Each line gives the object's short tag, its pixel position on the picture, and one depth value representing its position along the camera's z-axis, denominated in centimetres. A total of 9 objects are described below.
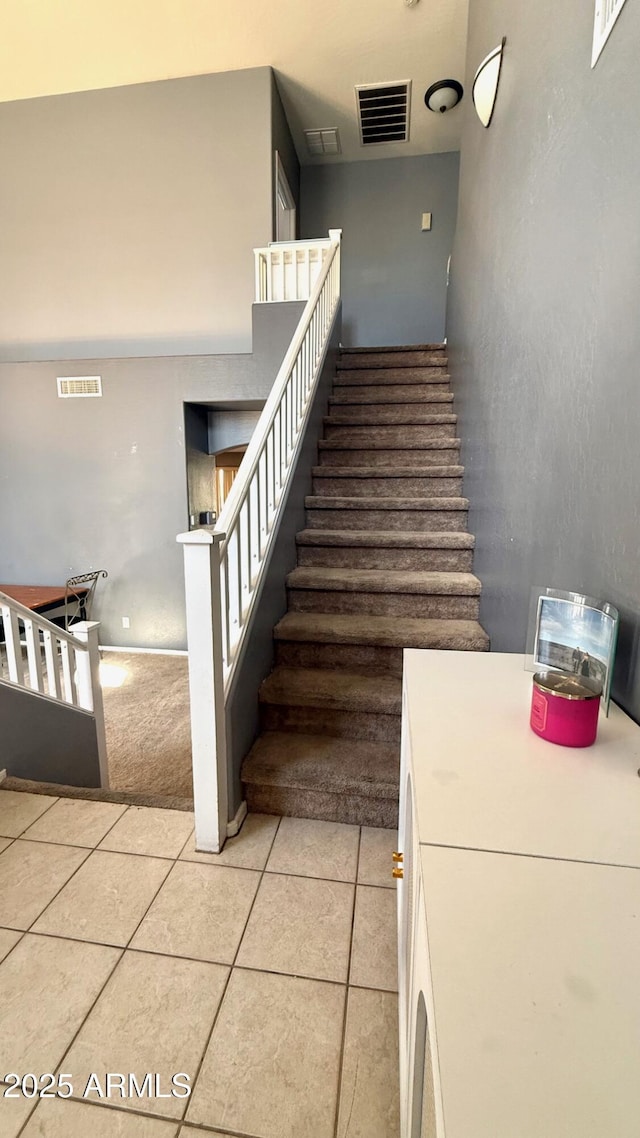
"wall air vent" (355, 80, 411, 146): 426
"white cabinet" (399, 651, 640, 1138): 35
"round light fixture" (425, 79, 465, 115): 404
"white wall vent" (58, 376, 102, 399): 429
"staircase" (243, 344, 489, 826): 173
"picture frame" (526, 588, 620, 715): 82
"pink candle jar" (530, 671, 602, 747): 74
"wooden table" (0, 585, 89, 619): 386
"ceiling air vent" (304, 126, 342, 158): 480
